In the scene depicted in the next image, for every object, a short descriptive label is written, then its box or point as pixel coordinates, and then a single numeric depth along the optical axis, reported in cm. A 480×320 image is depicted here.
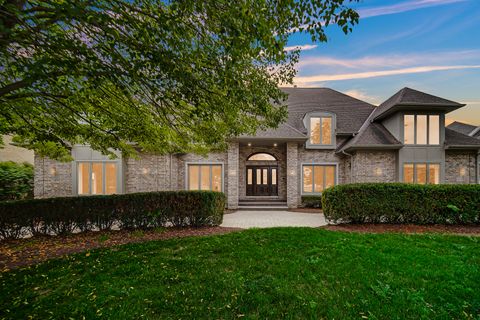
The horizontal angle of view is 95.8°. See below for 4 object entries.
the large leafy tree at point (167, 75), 296
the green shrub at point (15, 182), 1291
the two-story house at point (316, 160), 1216
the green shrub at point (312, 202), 1386
